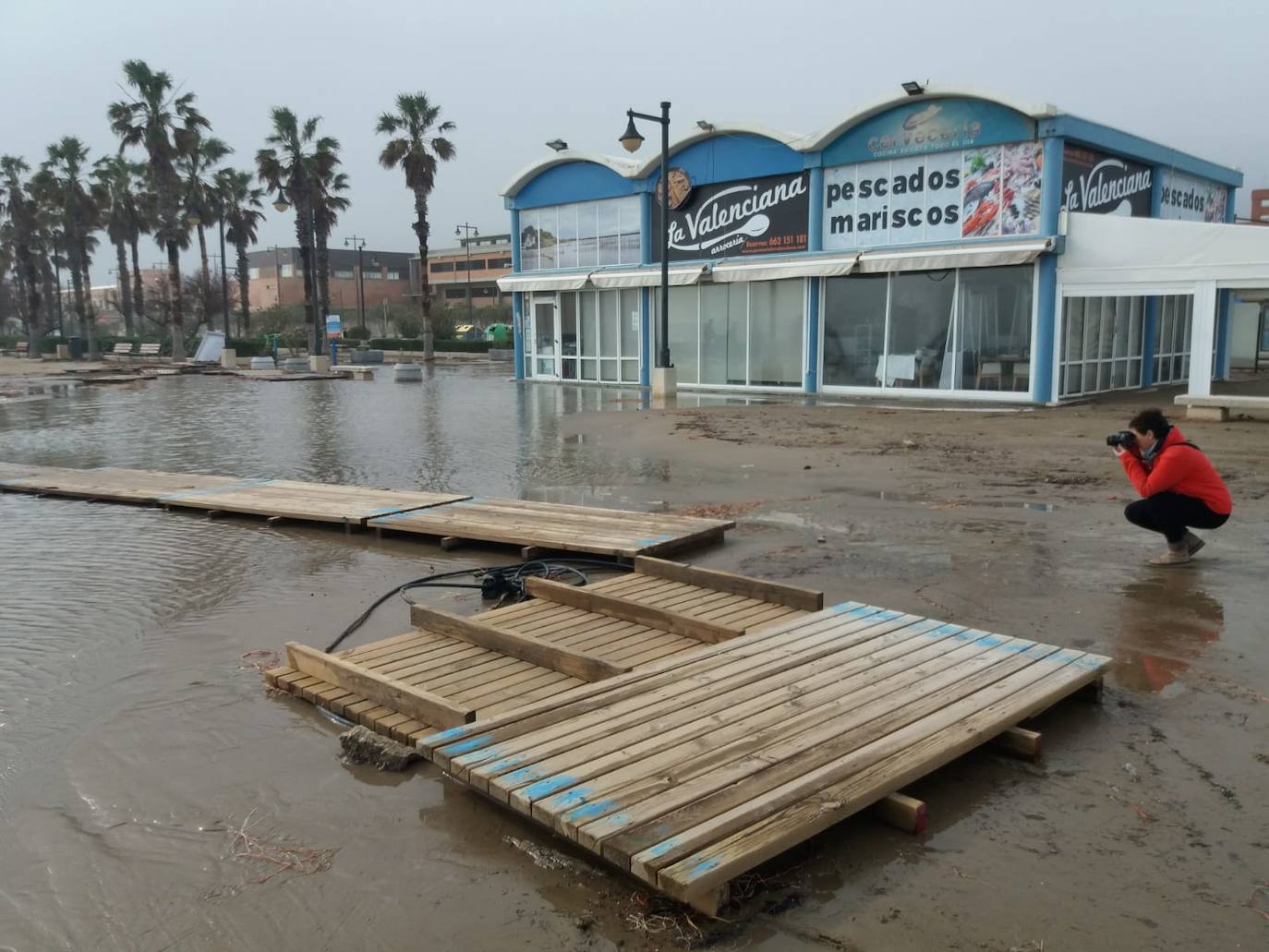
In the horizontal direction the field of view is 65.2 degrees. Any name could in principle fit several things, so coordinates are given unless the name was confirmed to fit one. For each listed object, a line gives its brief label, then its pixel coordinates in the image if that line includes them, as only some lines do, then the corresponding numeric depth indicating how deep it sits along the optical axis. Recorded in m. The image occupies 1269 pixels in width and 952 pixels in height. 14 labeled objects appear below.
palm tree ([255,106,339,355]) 48.03
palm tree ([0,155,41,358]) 65.19
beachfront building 19.70
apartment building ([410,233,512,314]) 108.06
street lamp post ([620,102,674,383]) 21.80
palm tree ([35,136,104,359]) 59.22
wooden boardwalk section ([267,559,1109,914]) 3.47
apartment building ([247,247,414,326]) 112.56
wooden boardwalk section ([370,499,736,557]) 8.19
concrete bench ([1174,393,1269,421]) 15.63
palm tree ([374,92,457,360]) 45.06
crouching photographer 7.16
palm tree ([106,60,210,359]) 44.66
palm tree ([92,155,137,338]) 62.00
